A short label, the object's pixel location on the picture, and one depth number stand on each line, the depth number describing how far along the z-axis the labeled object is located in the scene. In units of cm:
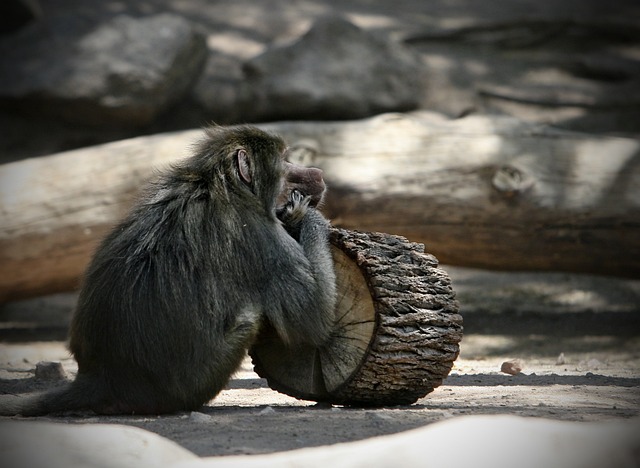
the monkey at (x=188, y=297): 930
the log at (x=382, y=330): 943
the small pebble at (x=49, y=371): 1279
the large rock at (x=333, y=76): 2031
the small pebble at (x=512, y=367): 1324
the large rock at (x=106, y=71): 2083
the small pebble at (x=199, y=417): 890
